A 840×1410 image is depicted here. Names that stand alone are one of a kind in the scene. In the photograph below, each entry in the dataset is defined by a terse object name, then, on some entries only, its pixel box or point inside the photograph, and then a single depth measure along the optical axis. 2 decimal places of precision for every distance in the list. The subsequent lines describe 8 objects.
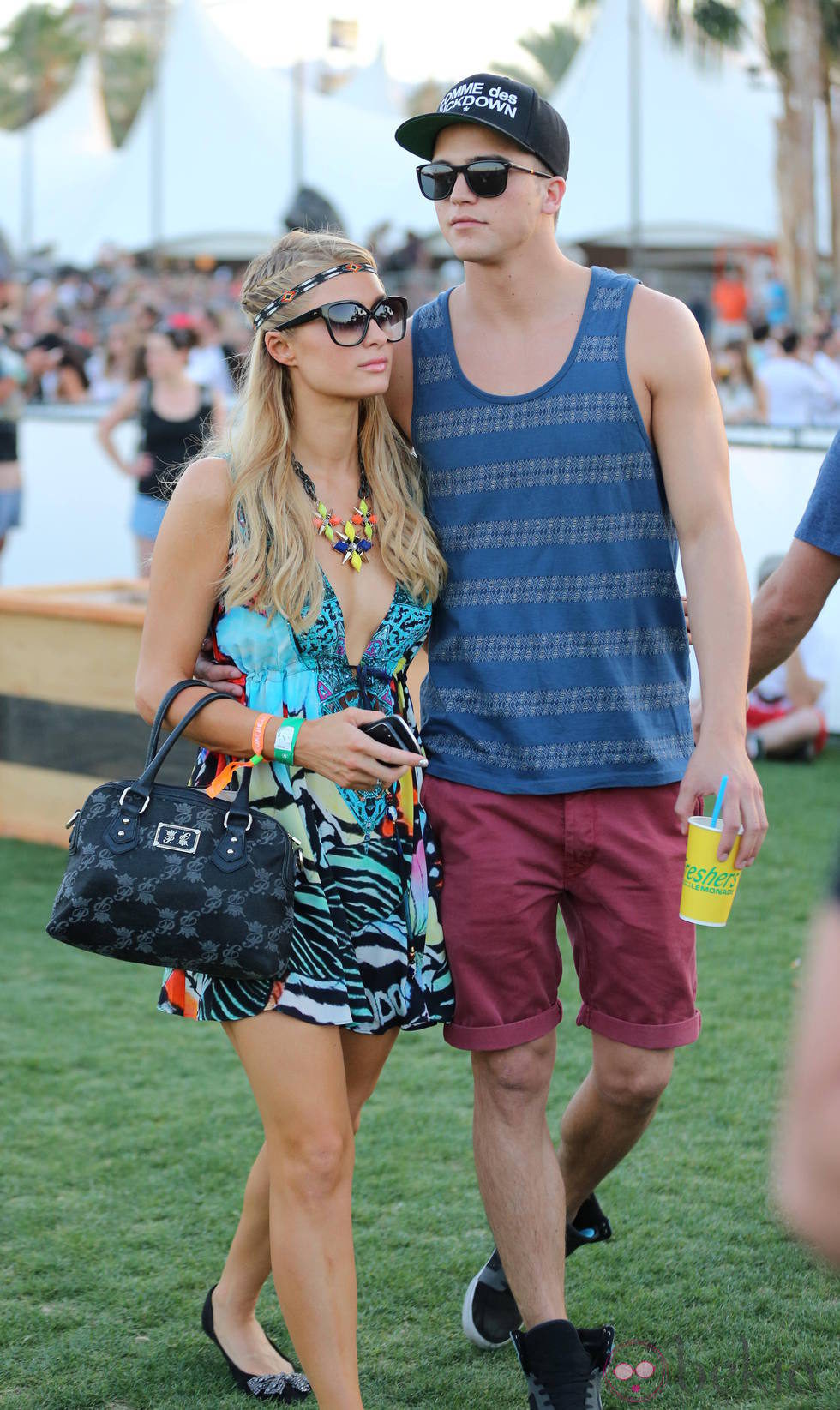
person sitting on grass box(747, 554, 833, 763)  8.07
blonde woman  2.53
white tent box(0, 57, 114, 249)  37.72
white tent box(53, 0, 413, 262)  33.91
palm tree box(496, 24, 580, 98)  76.94
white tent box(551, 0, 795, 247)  28.56
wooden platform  6.27
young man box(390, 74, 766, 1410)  2.78
